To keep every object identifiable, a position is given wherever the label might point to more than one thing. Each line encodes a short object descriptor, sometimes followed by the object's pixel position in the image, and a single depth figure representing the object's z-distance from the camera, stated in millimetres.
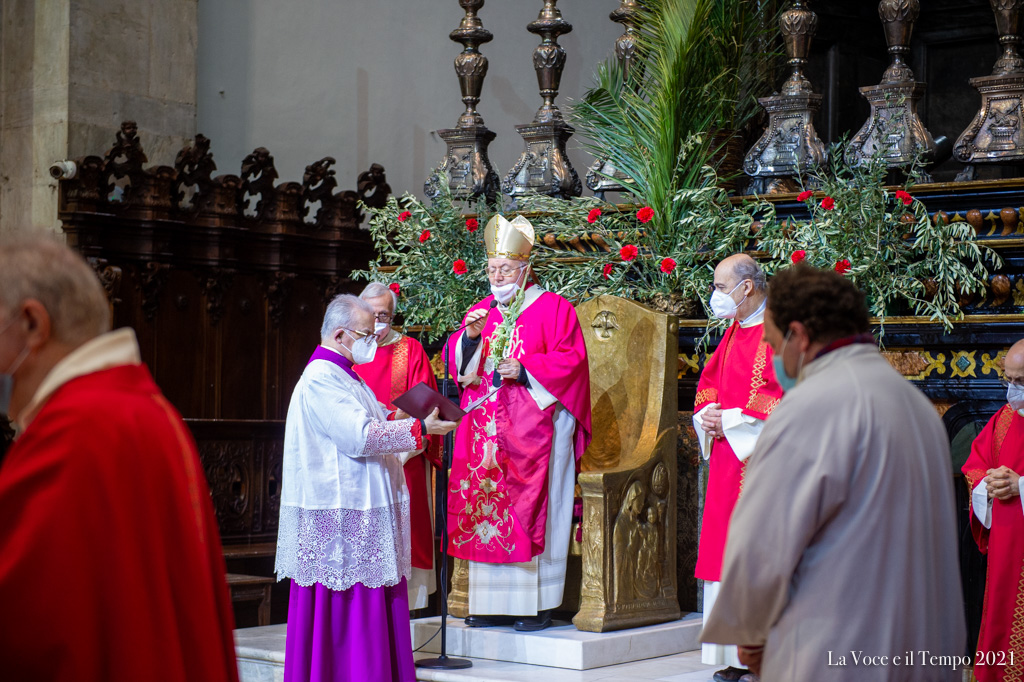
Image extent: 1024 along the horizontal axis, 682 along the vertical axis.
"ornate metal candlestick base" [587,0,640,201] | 7445
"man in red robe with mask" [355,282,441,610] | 5742
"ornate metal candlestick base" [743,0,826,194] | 7000
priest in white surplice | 4574
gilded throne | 5496
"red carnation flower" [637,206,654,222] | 6309
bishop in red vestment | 5484
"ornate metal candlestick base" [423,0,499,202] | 8141
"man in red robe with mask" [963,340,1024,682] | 4707
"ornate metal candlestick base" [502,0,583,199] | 7898
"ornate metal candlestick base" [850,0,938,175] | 6719
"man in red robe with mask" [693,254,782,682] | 4945
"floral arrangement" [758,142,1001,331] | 5797
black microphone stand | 5090
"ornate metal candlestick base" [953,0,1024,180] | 6422
